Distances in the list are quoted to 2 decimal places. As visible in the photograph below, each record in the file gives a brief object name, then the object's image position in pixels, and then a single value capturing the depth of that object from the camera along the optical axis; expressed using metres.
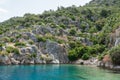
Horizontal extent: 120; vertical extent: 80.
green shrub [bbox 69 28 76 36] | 58.07
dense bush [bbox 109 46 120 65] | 34.35
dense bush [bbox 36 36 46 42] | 50.14
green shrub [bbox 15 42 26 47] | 46.98
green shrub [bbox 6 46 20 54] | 44.38
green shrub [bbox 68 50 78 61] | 48.88
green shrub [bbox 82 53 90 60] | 47.86
